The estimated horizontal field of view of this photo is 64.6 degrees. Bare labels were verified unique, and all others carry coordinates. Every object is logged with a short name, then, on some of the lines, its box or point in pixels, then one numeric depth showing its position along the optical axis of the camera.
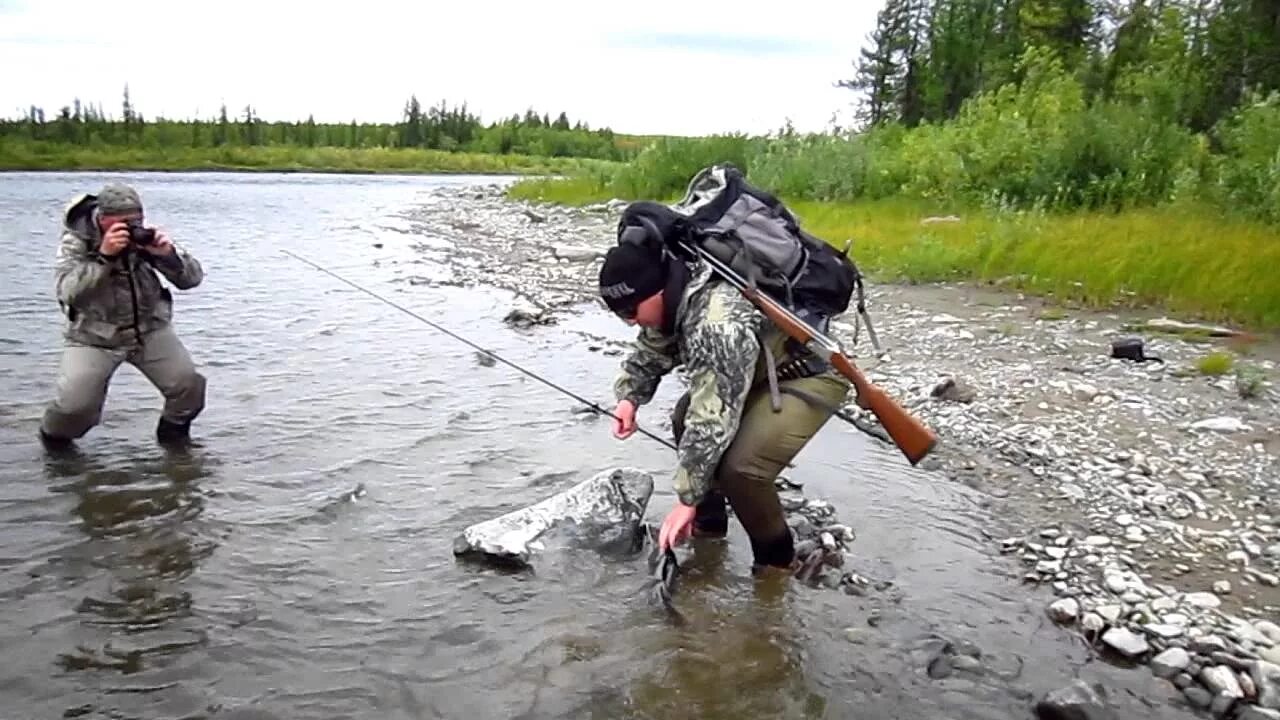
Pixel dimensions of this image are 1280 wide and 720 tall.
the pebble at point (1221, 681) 4.02
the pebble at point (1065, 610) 4.71
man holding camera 6.29
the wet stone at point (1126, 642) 4.36
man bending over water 4.28
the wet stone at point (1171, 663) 4.22
